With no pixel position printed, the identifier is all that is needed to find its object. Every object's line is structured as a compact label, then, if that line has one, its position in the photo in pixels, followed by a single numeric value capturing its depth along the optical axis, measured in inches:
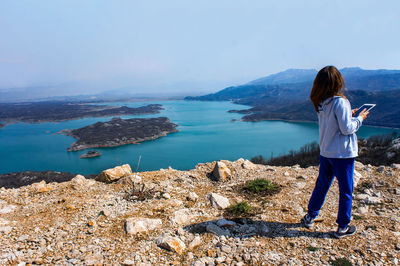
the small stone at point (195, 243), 93.9
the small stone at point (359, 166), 187.8
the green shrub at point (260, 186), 149.7
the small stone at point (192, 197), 138.3
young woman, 85.6
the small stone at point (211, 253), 88.4
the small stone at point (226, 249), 90.2
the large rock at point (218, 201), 130.7
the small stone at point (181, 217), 113.0
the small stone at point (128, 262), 81.9
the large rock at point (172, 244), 90.2
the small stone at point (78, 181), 162.9
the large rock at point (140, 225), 102.3
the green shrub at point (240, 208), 122.6
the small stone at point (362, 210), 117.3
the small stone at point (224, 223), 108.8
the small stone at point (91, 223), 106.8
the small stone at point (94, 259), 81.5
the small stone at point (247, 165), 198.4
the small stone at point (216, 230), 102.3
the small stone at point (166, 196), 137.9
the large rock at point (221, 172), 174.8
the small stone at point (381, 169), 176.0
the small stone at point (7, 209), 123.1
